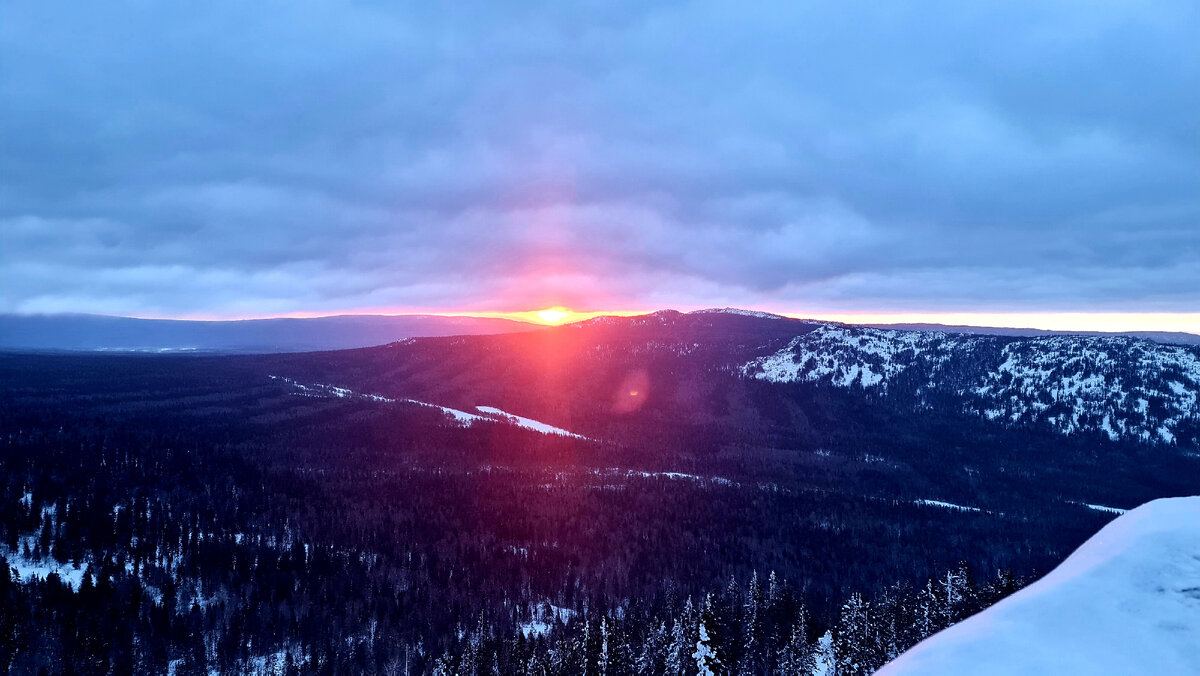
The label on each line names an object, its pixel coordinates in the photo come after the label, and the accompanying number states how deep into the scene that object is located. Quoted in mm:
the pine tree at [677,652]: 81906
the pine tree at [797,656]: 75188
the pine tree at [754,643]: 85000
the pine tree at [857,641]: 69875
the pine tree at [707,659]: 70062
